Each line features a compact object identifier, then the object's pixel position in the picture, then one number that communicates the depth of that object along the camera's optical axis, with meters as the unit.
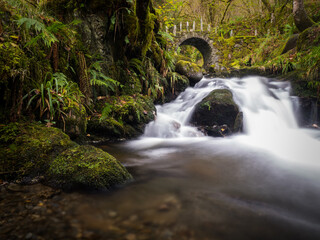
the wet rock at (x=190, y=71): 9.05
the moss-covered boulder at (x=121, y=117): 3.94
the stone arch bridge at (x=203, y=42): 15.69
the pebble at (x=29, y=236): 1.14
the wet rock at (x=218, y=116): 5.24
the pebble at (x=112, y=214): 1.42
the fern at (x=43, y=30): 2.30
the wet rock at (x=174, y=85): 7.61
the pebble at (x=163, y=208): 1.54
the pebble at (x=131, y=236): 1.19
